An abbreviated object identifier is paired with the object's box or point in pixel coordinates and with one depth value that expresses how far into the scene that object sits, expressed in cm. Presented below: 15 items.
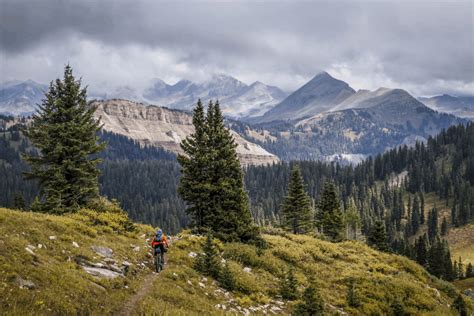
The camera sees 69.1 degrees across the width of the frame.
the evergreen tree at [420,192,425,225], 16212
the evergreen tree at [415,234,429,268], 8718
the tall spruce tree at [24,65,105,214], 2805
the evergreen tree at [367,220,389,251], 4657
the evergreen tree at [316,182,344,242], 5959
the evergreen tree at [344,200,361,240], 9550
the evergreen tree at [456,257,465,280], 9167
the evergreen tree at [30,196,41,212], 2750
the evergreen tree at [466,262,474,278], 9015
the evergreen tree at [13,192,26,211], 6565
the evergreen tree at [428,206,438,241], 14562
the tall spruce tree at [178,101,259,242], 2941
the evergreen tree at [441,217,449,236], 14538
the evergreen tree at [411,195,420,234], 15825
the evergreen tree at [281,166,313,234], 5760
